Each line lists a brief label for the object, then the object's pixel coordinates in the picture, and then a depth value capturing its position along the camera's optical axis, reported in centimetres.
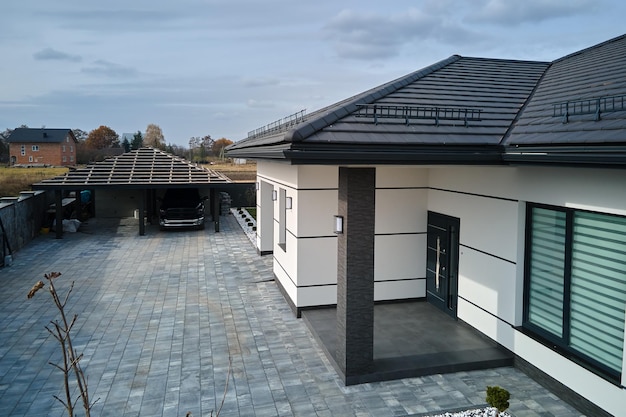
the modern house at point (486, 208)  538
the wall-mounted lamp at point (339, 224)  631
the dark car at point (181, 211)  1917
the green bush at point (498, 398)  432
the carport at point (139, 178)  1802
